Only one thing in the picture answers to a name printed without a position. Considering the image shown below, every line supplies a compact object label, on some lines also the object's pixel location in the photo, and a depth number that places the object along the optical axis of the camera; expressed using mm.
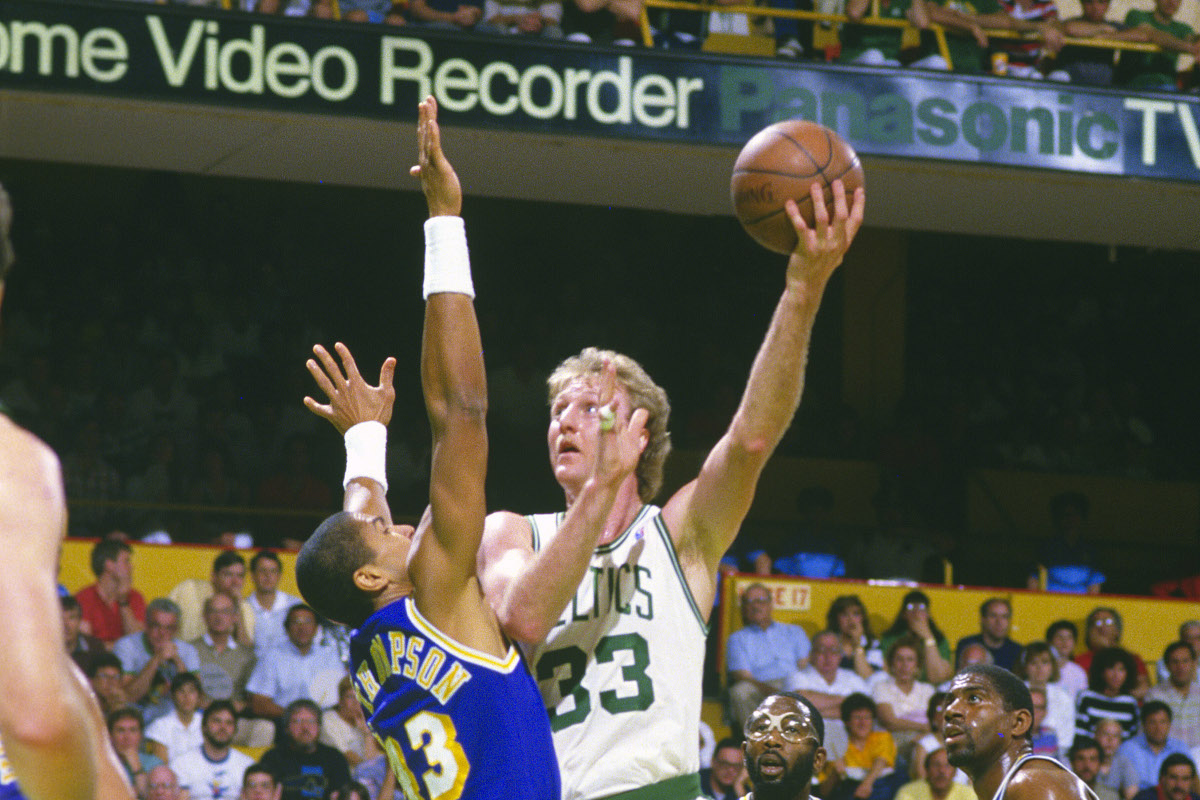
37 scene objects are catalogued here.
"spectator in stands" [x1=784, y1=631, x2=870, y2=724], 18781
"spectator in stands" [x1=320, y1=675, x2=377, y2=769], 17281
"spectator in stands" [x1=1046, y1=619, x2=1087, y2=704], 19703
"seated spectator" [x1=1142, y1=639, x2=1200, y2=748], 19859
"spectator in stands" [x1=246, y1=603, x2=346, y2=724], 17609
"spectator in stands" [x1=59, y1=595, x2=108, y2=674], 16578
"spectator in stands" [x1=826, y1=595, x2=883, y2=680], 19281
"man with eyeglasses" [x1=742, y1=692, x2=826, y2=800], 10742
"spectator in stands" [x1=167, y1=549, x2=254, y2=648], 17906
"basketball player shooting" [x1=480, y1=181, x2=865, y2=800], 7023
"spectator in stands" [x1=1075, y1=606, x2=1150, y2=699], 20375
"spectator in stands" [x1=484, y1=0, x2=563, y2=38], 20484
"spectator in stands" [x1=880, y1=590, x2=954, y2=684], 19469
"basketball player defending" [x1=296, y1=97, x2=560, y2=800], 6402
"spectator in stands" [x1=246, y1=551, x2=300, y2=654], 18000
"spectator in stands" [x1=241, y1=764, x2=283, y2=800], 16219
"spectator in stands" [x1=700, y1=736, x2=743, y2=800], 17187
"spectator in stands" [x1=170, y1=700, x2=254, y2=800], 16484
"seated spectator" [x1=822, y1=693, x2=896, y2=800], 17859
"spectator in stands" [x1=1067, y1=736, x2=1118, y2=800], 18609
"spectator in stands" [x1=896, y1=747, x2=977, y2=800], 17656
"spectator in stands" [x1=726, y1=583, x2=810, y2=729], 18687
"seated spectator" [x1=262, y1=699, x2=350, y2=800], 16641
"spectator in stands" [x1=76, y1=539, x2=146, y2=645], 17594
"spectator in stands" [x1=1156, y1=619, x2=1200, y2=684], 20344
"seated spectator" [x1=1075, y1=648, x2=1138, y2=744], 19375
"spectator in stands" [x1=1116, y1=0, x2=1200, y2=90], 22297
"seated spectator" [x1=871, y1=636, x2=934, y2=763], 18687
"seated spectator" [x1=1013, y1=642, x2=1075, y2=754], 19266
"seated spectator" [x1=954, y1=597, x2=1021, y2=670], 19844
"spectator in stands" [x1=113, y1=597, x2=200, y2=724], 16969
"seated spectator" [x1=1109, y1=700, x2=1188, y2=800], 19000
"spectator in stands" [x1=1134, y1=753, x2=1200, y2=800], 18719
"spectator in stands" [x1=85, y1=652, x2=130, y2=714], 16578
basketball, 7715
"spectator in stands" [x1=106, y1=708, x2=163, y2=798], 15898
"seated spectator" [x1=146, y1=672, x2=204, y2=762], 16562
